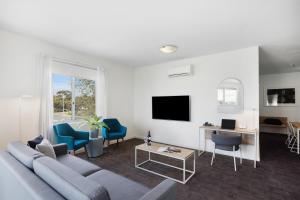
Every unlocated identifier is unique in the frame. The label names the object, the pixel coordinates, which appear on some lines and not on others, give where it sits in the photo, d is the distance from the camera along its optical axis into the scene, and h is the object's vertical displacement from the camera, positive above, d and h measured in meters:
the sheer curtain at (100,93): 4.68 +0.23
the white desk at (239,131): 3.39 -0.63
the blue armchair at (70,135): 3.32 -0.79
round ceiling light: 3.46 +1.18
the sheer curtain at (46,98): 3.44 +0.06
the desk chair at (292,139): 4.44 -1.11
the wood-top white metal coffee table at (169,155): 2.72 -0.92
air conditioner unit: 4.56 +0.91
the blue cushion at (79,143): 3.40 -0.92
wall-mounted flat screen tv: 4.71 -0.18
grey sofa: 1.09 -0.66
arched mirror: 3.88 +0.16
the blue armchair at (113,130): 4.33 -0.84
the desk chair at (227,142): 3.08 -0.77
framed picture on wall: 6.38 +0.27
